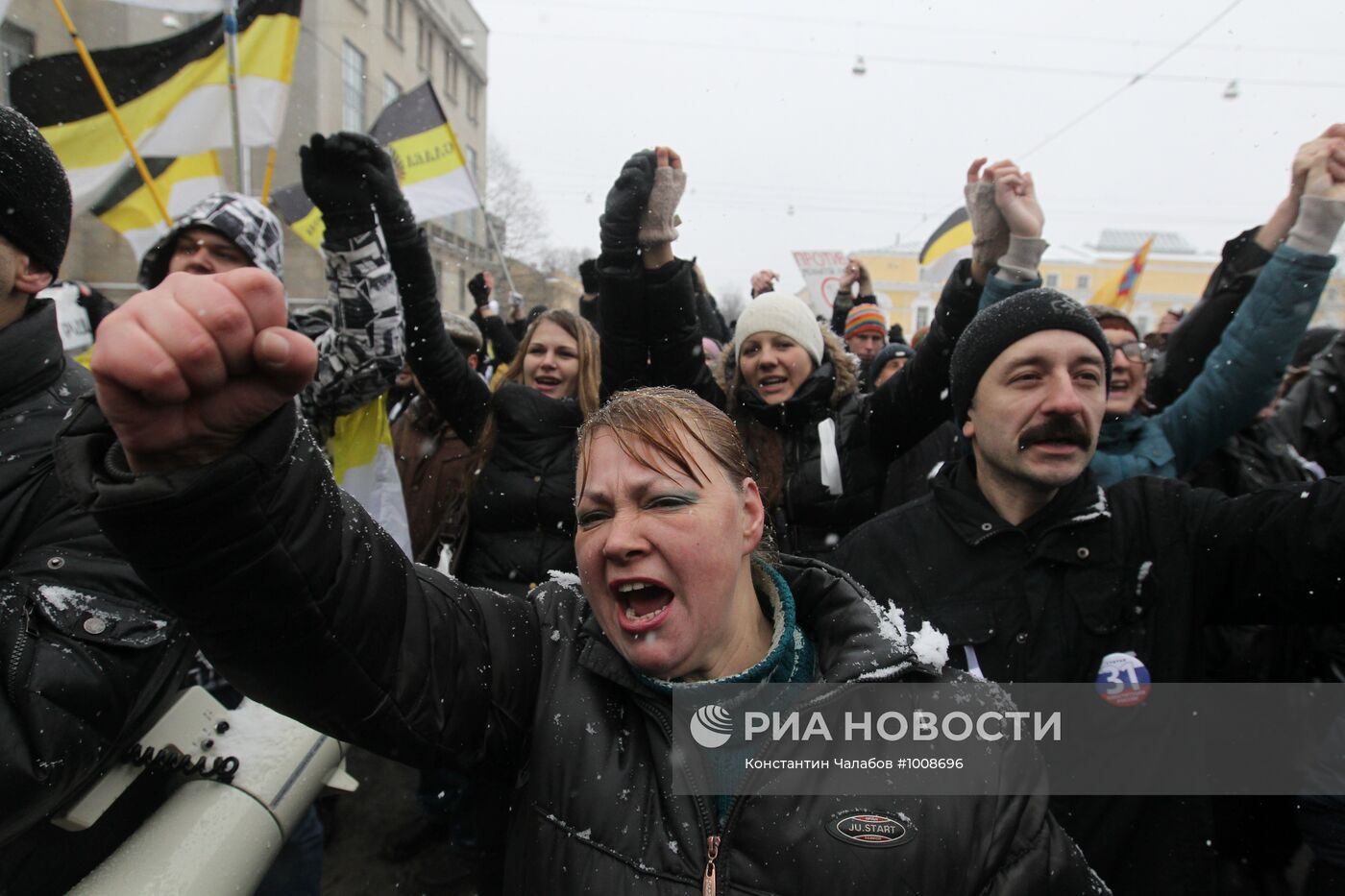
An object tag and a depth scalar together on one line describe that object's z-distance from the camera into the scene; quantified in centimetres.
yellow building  3259
